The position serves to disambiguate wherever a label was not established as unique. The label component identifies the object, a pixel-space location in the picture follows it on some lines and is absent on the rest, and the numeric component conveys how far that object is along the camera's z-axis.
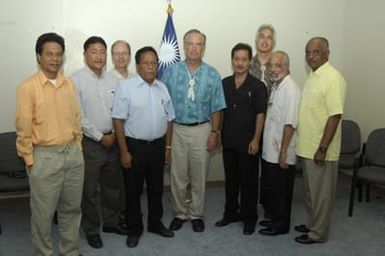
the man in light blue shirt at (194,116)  3.44
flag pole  4.51
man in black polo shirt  3.43
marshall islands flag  4.36
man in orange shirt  2.62
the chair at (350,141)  4.49
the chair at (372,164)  3.86
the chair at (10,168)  3.61
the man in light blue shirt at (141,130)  3.17
